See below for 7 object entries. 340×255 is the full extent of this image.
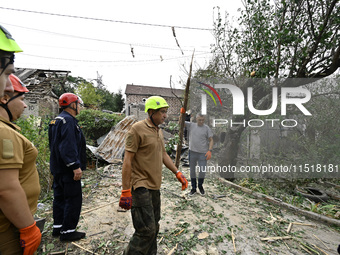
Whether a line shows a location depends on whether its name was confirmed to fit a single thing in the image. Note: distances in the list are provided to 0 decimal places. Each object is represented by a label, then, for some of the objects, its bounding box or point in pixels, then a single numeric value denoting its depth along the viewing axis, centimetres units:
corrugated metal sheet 817
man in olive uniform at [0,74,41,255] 114
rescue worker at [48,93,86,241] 276
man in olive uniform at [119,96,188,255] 217
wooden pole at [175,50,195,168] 555
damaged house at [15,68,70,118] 1759
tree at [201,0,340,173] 539
